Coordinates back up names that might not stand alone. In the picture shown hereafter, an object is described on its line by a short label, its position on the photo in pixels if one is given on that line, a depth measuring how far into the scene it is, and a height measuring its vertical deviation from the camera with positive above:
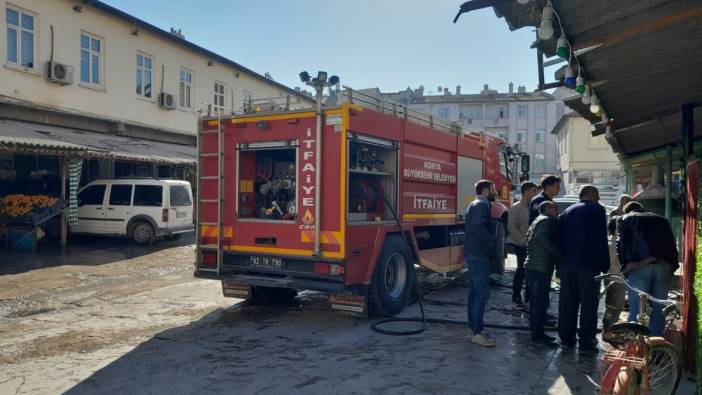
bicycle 3.89 -1.17
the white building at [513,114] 58.50 +10.12
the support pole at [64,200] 14.30 +0.07
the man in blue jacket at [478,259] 6.07 -0.61
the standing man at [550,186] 6.98 +0.26
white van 15.22 -0.14
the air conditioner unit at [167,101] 21.25 +4.08
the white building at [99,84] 15.40 +4.10
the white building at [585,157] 41.44 +3.87
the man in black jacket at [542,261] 6.04 -0.62
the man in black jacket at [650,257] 5.18 -0.49
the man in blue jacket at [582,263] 5.68 -0.60
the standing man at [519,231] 8.06 -0.38
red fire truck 6.74 +0.03
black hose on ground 6.57 -1.52
